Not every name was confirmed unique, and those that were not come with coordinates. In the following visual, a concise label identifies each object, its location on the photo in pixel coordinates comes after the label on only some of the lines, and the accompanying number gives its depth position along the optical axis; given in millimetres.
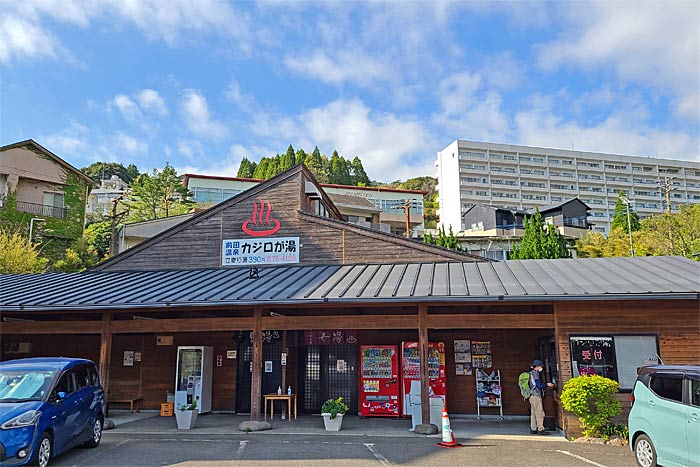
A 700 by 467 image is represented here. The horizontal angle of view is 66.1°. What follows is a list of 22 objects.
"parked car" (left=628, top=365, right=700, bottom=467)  6703
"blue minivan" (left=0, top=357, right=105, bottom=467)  7113
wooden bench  14870
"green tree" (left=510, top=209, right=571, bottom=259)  31500
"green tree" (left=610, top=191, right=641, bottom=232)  44691
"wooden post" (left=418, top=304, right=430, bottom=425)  11031
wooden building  10703
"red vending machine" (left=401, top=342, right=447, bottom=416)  13531
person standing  11109
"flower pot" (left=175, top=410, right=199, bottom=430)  11836
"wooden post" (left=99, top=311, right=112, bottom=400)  12230
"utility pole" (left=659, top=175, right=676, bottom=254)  32512
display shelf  13695
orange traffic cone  9641
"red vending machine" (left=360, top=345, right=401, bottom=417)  13703
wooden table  13102
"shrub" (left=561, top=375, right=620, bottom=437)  10016
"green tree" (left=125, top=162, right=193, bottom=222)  44469
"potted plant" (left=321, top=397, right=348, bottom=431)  11438
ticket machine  14367
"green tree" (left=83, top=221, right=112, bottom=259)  40403
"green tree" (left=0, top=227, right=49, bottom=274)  23297
